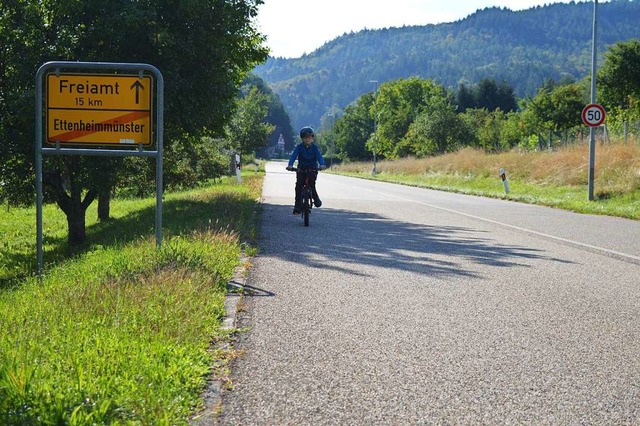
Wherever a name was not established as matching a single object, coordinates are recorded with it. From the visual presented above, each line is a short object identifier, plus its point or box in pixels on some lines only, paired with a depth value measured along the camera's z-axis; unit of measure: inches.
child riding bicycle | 491.2
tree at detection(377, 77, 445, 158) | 3513.8
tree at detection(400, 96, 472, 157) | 2314.2
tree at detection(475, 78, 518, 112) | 4591.5
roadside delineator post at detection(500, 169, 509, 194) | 968.6
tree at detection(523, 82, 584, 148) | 2384.4
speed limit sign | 741.9
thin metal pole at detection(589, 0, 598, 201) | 751.1
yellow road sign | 292.4
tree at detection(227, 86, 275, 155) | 1988.2
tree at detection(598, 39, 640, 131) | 1444.4
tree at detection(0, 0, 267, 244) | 537.0
